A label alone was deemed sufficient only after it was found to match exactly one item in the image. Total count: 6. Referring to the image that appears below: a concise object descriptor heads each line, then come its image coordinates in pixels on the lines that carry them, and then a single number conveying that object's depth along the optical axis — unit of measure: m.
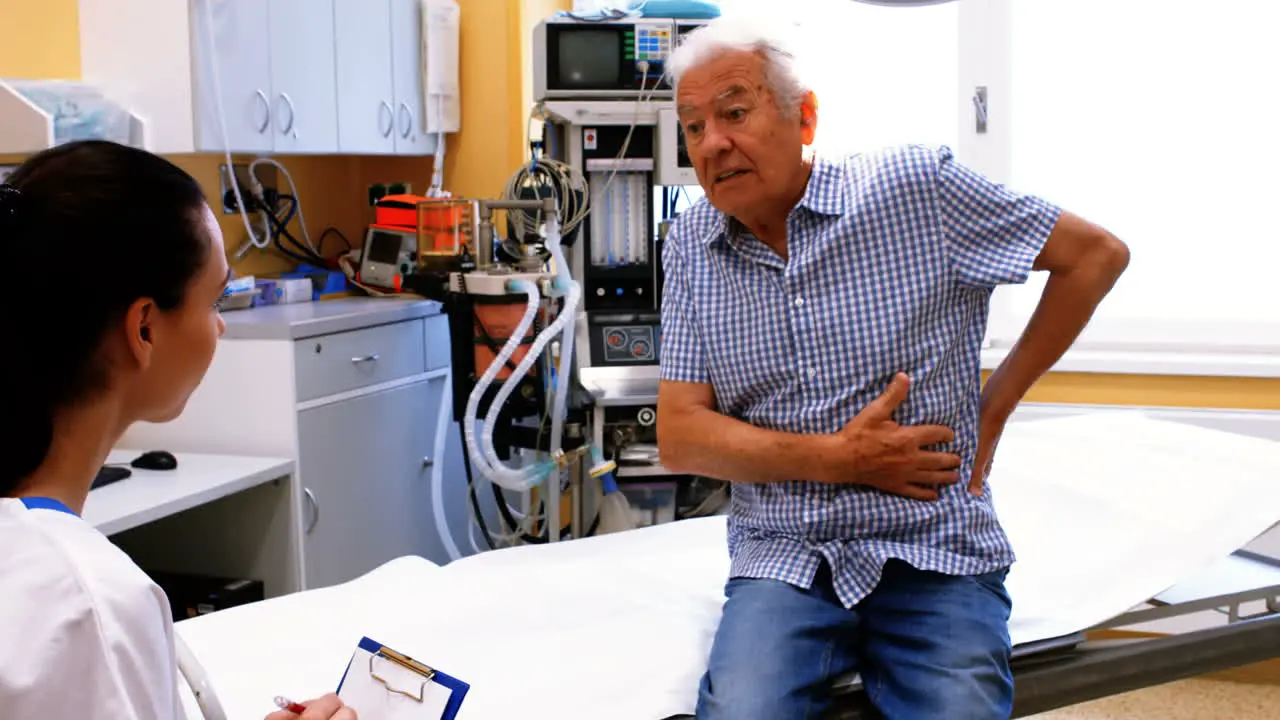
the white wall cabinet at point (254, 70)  2.79
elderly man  1.63
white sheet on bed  1.61
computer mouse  2.41
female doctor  0.79
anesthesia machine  2.81
